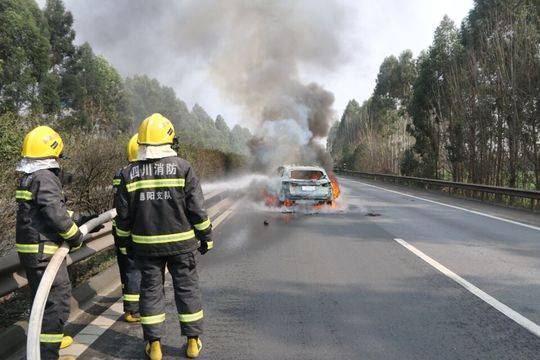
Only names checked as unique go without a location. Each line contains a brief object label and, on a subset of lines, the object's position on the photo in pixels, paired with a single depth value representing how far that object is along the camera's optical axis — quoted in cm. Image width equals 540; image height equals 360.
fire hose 304
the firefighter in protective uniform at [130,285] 457
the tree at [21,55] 3597
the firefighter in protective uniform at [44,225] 357
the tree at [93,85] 5041
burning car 1380
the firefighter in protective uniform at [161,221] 378
